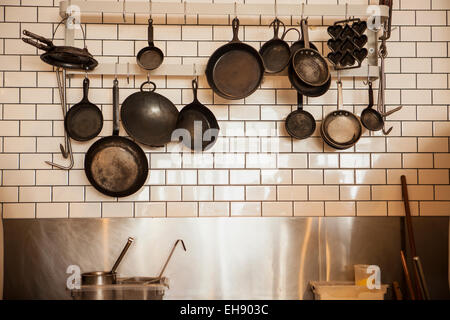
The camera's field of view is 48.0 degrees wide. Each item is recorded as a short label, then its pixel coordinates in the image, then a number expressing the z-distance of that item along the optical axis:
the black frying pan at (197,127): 2.74
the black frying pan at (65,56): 2.43
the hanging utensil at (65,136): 2.69
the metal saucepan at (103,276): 2.49
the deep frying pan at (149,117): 2.73
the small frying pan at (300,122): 2.76
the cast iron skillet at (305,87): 2.68
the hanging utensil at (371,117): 2.76
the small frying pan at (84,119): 2.72
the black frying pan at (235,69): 2.67
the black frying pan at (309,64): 2.68
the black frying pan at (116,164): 2.71
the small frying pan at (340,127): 2.74
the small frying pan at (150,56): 2.70
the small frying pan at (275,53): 2.73
